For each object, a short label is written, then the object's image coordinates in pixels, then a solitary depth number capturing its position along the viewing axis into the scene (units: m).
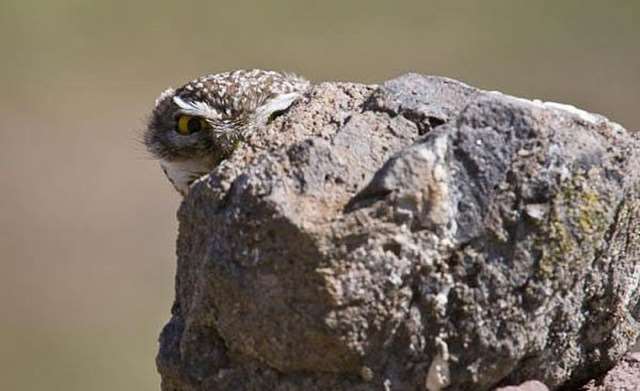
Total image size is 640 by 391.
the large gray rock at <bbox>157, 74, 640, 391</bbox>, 5.86
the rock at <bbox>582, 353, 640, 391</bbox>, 6.89
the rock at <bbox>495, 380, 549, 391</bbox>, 6.35
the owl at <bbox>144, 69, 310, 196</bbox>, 9.67
